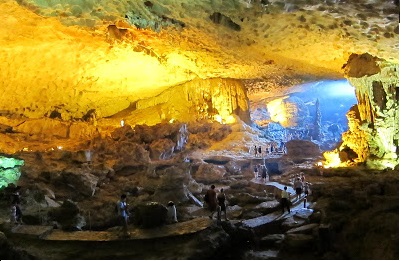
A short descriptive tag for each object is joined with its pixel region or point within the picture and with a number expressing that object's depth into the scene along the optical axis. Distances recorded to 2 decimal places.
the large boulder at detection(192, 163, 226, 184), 15.74
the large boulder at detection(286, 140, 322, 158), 19.44
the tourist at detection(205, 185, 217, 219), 9.19
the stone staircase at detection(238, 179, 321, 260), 7.71
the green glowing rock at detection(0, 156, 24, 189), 14.01
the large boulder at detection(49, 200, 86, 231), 9.23
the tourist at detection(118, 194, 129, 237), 8.17
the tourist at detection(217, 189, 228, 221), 8.65
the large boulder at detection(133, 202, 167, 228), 8.50
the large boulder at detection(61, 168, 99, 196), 13.48
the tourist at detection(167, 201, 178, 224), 8.83
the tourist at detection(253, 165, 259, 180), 16.66
